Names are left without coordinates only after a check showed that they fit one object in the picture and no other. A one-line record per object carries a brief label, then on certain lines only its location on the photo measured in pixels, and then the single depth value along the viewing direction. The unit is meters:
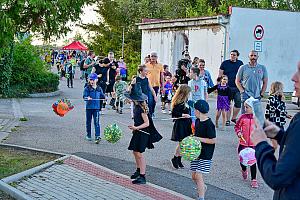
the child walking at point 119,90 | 17.52
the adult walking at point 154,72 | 16.10
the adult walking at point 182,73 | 15.77
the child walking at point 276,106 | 10.72
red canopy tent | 54.75
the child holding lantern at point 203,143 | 7.36
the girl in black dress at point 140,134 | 8.38
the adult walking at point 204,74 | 14.40
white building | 26.45
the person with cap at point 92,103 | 12.02
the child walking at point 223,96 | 14.53
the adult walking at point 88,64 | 20.45
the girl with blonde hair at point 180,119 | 9.45
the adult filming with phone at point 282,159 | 3.15
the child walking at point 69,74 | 31.42
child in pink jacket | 8.48
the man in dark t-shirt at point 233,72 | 14.42
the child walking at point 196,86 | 13.09
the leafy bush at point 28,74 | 23.56
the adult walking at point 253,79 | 12.44
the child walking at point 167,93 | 18.67
